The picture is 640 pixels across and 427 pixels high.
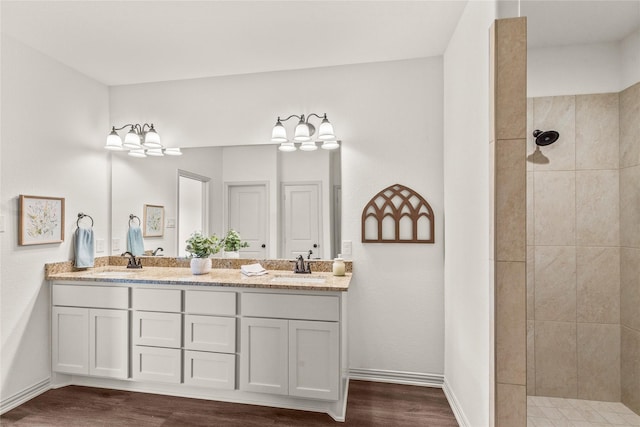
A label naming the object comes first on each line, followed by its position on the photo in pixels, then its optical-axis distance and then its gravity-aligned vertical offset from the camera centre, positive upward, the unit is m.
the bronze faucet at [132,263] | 2.98 -0.40
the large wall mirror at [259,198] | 2.74 +0.18
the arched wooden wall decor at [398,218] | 2.62 +0.01
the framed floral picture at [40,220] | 2.36 -0.01
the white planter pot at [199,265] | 2.62 -0.37
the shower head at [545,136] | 2.18 +0.56
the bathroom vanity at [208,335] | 2.17 -0.83
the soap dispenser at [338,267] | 2.53 -0.37
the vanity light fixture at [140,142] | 2.84 +0.68
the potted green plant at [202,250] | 2.63 -0.26
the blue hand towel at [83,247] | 2.72 -0.24
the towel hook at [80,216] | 2.82 +0.02
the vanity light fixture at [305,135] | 2.60 +0.68
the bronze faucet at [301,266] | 2.65 -0.38
